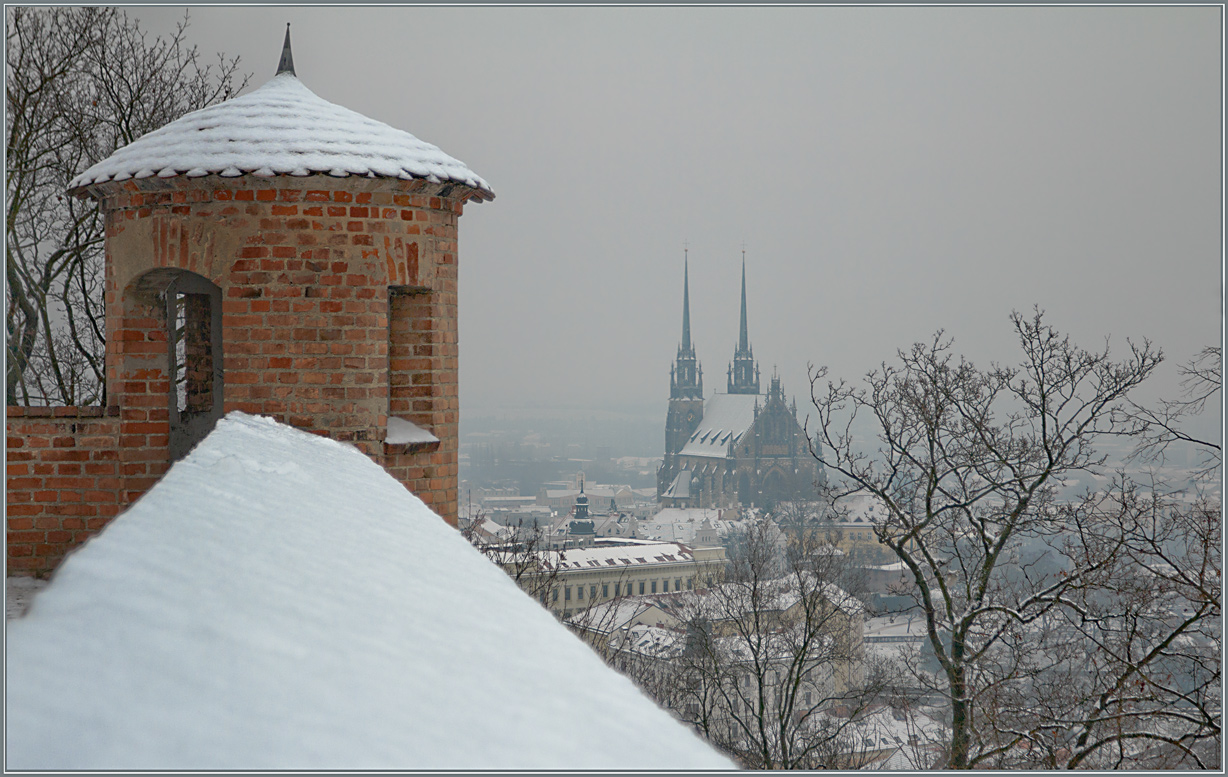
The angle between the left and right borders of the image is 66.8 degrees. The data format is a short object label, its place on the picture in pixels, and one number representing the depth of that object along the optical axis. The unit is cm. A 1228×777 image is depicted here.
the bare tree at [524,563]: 1571
